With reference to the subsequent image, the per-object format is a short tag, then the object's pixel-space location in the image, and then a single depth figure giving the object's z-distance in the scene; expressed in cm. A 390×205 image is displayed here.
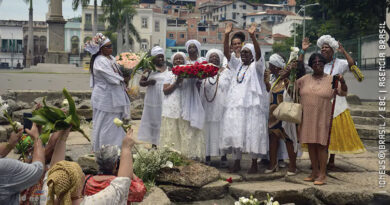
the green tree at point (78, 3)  3841
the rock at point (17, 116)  1077
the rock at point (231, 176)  629
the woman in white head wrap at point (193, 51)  749
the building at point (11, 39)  7400
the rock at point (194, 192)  564
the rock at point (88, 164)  641
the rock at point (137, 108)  1263
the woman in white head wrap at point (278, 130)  640
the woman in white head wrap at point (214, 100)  707
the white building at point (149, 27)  7381
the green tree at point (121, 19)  4434
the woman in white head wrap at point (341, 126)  667
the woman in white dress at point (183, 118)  682
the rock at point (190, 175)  571
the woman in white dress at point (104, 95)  675
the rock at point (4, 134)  940
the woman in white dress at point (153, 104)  780
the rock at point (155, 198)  493
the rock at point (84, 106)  1173
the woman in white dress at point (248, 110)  644
